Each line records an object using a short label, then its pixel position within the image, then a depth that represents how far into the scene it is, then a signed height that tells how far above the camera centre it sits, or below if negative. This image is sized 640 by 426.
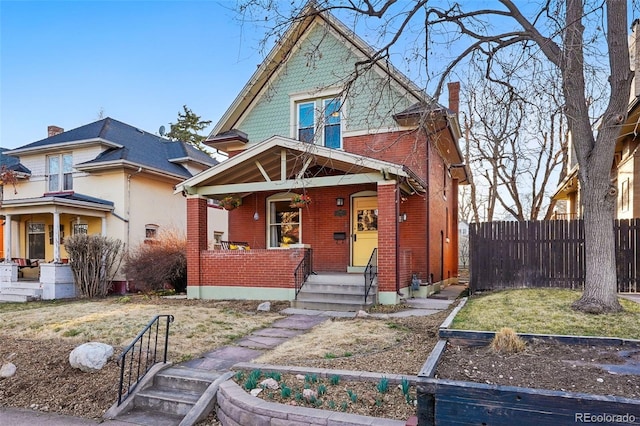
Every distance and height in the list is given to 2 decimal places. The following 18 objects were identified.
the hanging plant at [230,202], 12.71 +0.51
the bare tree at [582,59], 6.77 +2.63
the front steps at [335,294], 9.82 -1.91
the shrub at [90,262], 14.27 -1.48
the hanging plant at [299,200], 11.34 +0.49
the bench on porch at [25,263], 16.94 -1.79
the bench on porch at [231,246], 12.68 -0.86
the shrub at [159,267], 13.70 -1.63
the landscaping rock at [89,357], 5.95 -2.02
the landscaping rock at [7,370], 6.11 -2.25
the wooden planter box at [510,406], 3.06 -1.50
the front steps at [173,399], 4.81 -2.25
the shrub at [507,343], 4.92 -1.55
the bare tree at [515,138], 7.64 +2.21
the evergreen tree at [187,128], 39.90 +8.95
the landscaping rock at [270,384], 4.54 -1.86
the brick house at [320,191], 10.31 +0.79
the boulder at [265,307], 10.03 -2.19
